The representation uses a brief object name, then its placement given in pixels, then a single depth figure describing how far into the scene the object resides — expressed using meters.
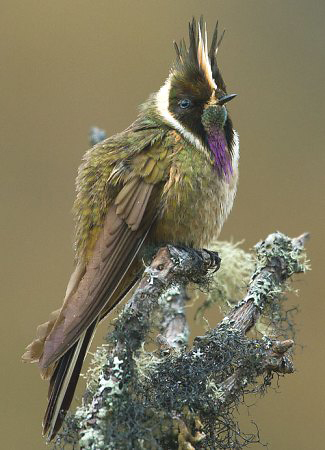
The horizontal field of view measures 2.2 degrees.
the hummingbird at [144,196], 2.28
